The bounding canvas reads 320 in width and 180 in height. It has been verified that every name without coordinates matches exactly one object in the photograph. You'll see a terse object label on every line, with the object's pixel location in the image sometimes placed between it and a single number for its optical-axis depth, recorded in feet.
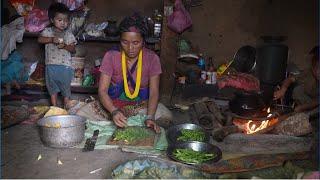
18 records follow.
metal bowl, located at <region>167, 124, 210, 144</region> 14.00
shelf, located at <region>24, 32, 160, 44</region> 21.03
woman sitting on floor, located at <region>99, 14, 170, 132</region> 14.60
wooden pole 20.67
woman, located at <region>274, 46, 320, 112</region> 15.30
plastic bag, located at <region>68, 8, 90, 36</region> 21.58
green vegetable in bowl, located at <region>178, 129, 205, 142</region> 13.87
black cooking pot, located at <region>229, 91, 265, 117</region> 15.93
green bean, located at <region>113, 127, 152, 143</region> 13.93
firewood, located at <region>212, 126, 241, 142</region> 14.38
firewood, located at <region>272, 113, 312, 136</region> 13.97
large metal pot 12.98
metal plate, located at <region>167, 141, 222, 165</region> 12.63
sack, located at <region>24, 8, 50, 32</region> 21.30
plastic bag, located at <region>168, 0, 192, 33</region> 20.63
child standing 19.25
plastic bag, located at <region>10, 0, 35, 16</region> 22.09
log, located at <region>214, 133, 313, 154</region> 13.97
